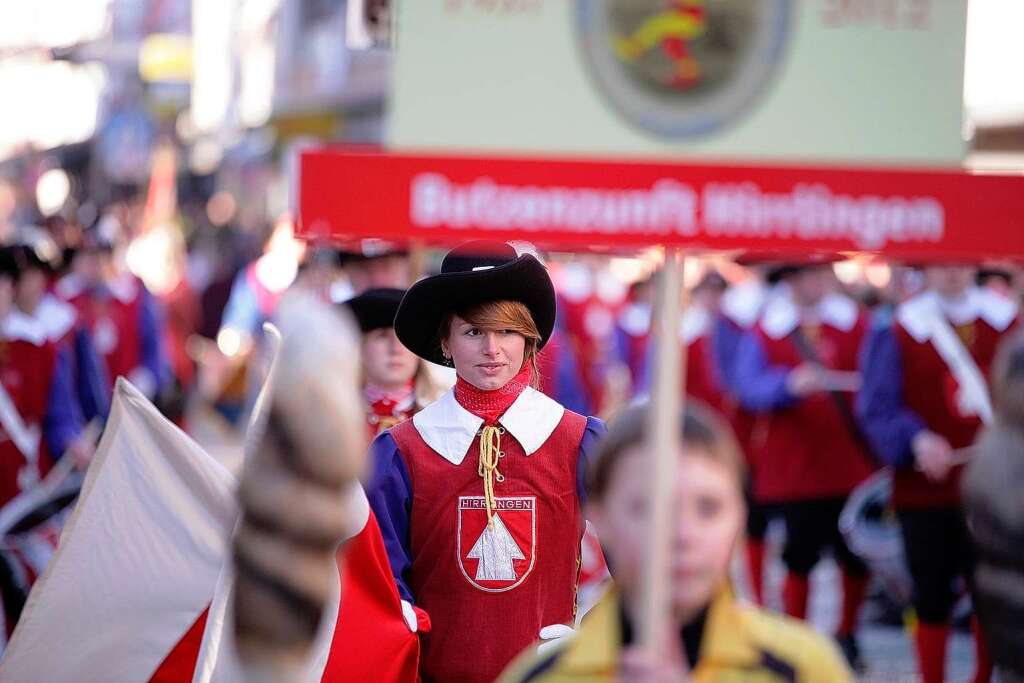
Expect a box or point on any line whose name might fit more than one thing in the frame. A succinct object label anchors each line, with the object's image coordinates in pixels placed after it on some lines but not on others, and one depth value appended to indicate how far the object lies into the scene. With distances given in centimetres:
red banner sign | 562
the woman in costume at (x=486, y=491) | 971
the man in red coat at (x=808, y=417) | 1998
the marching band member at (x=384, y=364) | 1269
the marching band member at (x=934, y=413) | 1655
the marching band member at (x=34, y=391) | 1797
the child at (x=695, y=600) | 579
